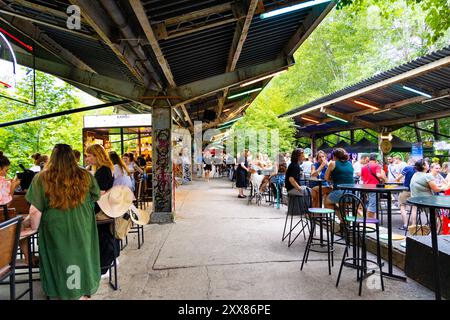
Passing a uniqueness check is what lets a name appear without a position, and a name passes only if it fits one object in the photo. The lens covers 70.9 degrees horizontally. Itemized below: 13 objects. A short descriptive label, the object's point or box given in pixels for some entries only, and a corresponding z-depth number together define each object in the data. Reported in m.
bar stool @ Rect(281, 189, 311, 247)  5.75
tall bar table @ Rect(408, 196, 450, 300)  3.01
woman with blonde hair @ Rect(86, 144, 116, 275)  3.78
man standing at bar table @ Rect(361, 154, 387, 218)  7.48
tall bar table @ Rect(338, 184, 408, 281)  3.93
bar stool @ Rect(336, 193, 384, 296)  3.75
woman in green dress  2.66
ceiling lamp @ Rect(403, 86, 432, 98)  8.74
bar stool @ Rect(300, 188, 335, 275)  4.31
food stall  11.72
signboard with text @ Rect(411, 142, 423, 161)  12.84
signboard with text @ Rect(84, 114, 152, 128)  11.69
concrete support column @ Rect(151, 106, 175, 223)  7.59
